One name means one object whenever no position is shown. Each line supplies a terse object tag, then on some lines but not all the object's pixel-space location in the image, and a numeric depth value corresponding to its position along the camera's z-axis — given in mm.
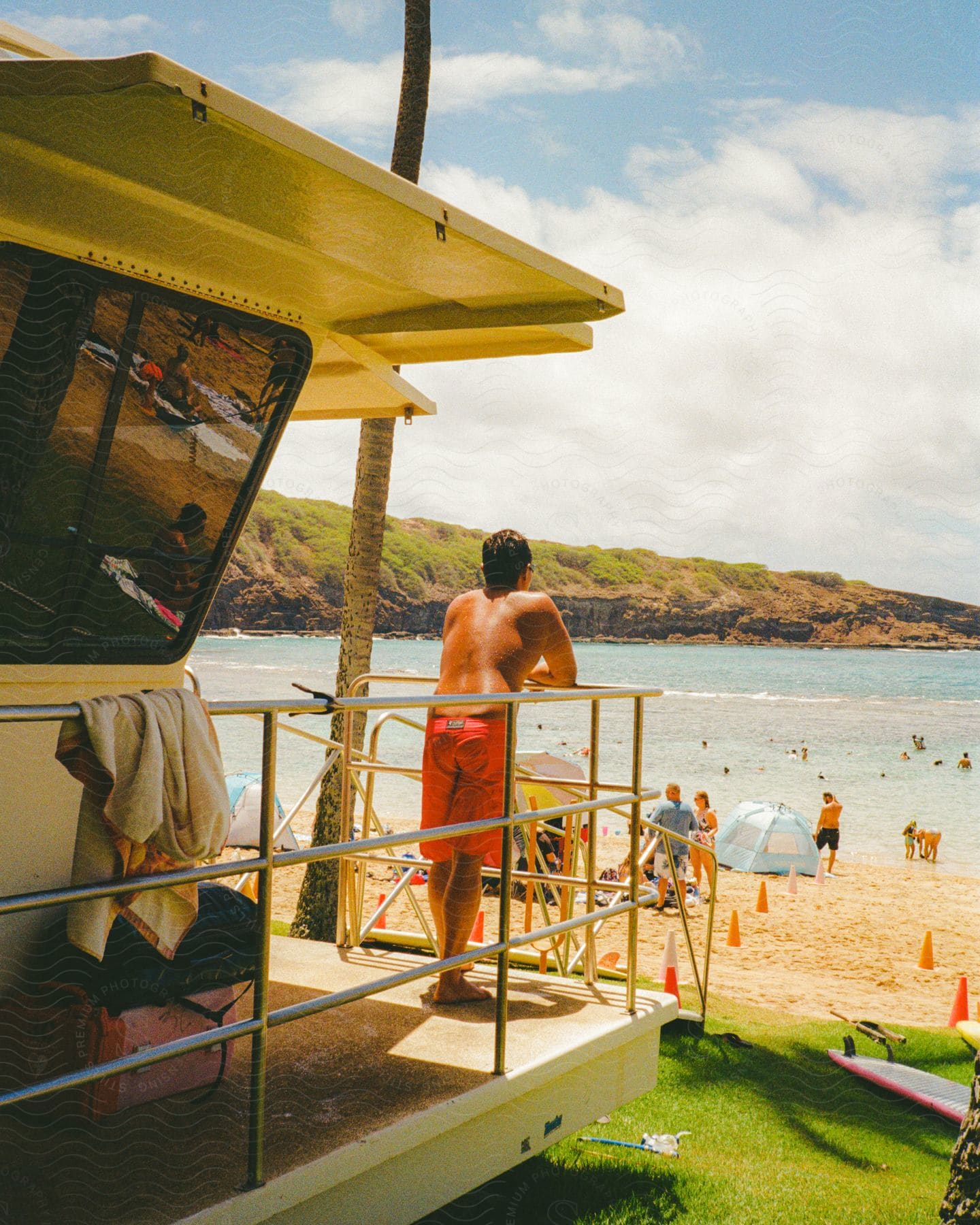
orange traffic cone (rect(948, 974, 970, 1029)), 9438
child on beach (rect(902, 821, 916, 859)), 24961
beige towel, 2355
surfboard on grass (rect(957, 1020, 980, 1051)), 6449
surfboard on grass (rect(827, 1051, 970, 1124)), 6512
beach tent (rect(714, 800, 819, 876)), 19344
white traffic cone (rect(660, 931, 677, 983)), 8531
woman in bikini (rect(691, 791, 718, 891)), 16625
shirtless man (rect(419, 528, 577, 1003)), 4113
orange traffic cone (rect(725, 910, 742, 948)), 12891
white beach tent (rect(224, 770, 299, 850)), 16125
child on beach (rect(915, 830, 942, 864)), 25141
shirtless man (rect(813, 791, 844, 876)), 21859
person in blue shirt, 14391
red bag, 2881
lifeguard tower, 2555
